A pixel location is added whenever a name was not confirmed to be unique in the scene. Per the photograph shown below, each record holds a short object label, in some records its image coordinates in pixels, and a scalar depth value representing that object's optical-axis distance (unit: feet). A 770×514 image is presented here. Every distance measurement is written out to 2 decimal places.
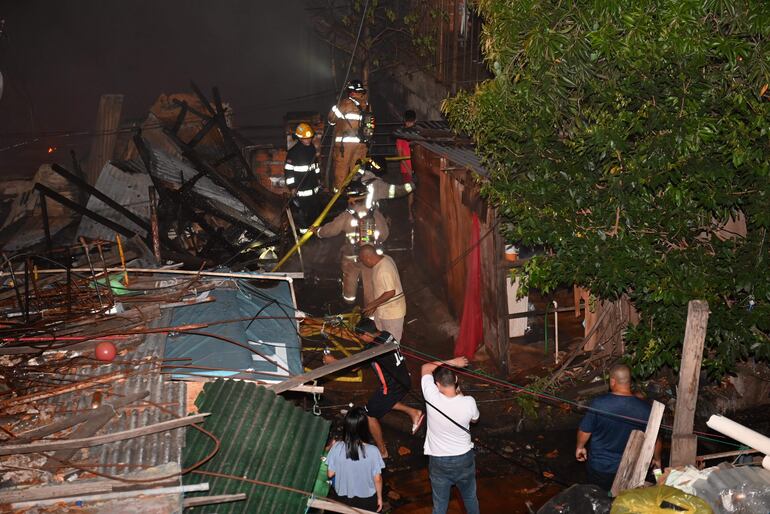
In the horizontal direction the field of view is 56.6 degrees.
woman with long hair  21.36
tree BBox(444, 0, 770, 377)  20.63
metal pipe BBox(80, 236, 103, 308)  22.70
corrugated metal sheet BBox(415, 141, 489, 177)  34.94
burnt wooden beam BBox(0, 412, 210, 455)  15.62
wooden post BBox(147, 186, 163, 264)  34.71
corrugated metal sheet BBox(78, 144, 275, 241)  44.60
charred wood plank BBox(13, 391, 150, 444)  16.46
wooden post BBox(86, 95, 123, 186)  55.52
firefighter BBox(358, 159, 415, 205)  40.63
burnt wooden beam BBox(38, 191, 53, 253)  40.22
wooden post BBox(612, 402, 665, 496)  18.37
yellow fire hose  37.91
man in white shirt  21.70
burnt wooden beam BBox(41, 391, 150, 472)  15.67
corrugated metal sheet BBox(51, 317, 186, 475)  15.81
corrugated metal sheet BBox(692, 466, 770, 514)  15.88
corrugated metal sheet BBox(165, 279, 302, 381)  20.71
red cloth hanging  36.09
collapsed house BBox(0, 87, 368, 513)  15.28
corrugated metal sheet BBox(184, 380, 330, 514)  16.61
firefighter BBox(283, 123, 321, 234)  41.37
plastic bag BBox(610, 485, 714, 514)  15.42
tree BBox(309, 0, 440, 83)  68.39
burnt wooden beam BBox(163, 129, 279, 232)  46.37
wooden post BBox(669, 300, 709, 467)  17.92
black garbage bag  19.48
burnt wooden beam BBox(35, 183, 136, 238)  40.01
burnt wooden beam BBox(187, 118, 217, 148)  52.31
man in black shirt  27.25
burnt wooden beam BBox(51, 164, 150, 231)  41.52
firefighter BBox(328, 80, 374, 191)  44.32
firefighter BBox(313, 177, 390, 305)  39.65
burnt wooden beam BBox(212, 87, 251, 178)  52.60
